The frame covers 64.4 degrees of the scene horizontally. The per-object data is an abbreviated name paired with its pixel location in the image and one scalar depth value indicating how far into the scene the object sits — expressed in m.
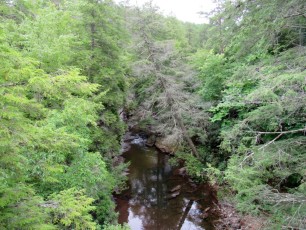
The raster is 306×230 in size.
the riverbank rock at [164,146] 19.29
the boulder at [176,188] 14.98
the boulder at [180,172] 16.52
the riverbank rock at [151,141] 21.58
